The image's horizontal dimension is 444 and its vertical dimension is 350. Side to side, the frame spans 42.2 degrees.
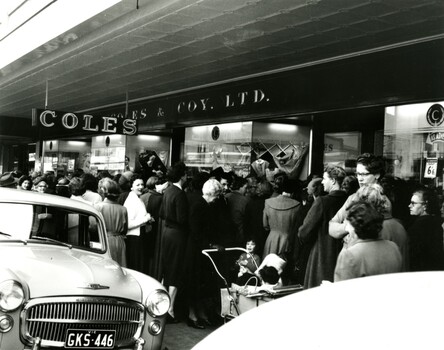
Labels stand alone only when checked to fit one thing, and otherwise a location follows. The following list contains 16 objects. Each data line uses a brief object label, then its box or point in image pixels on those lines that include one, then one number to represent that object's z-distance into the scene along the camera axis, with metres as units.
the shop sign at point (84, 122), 11.97
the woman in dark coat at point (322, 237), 5.64
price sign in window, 8.03
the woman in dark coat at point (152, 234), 8.01
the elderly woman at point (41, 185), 9.24
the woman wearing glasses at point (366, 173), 5.16
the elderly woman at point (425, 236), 5.95
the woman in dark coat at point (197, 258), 6.98
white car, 4.33
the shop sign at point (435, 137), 8.01
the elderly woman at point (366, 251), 3.92
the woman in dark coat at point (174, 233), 7.05
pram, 5.21
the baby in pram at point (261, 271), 5.36
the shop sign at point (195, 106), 11.56
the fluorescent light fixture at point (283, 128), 11.06
